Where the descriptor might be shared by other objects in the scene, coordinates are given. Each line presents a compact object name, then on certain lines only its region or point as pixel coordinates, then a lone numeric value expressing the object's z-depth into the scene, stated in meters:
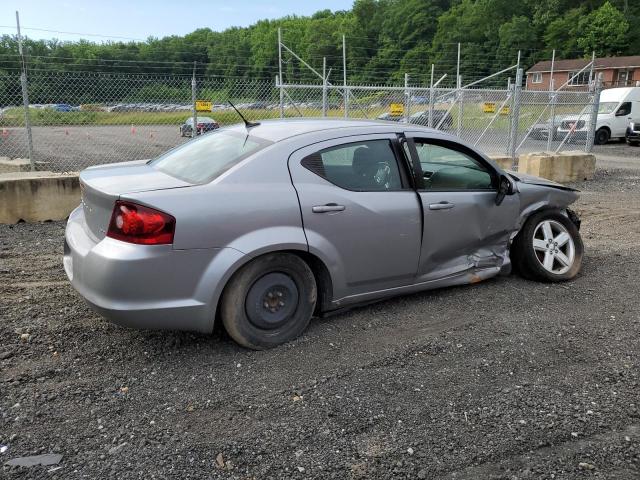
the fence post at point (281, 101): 11.45
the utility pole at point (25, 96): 8.68
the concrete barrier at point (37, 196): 7.00
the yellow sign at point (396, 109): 13.34
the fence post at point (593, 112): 13.01
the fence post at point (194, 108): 8.90
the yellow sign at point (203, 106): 9.62
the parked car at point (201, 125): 12.48
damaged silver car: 3.34
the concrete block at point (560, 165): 11.52
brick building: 58.16
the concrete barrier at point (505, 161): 11.93
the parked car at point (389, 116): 13.80
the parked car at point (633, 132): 22.66
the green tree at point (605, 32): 69.75
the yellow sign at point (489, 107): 14.74
